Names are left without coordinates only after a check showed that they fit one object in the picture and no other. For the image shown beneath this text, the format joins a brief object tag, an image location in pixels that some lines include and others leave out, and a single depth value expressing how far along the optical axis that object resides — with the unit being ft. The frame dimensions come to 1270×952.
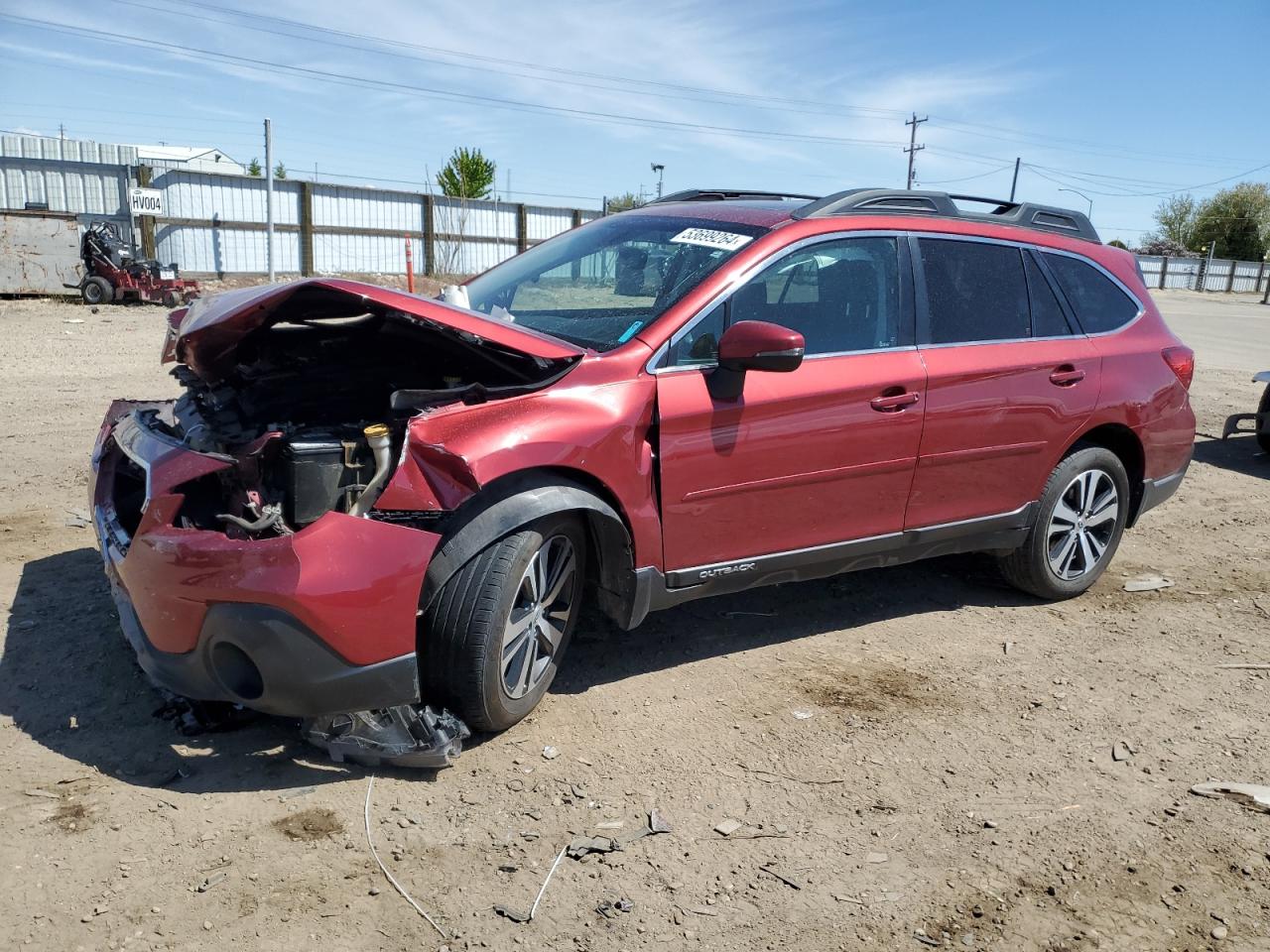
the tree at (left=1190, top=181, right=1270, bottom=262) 215.10
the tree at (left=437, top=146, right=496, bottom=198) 119.44
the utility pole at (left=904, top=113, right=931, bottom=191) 211.22
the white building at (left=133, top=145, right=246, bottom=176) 182.19
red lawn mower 58.13
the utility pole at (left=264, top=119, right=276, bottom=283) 64.13
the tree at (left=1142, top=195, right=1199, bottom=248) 239.09
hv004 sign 66.85
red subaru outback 9.89
